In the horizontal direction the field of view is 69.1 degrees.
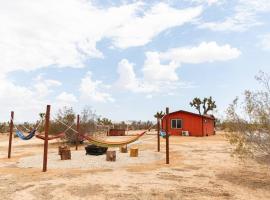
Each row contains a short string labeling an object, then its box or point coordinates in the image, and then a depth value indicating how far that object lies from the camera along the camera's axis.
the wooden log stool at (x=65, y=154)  9.04
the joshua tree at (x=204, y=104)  33.72
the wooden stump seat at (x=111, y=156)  8.66
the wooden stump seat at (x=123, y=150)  11.24
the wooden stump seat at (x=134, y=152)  9.75
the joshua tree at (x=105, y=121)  33.19
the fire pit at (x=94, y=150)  10.22
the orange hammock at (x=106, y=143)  8.00
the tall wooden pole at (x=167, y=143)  8.13
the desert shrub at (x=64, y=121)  15.64
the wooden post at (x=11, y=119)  9.74
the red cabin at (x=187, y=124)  21.98
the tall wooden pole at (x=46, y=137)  6.95
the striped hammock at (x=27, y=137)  8.82
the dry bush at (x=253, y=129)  5.41
